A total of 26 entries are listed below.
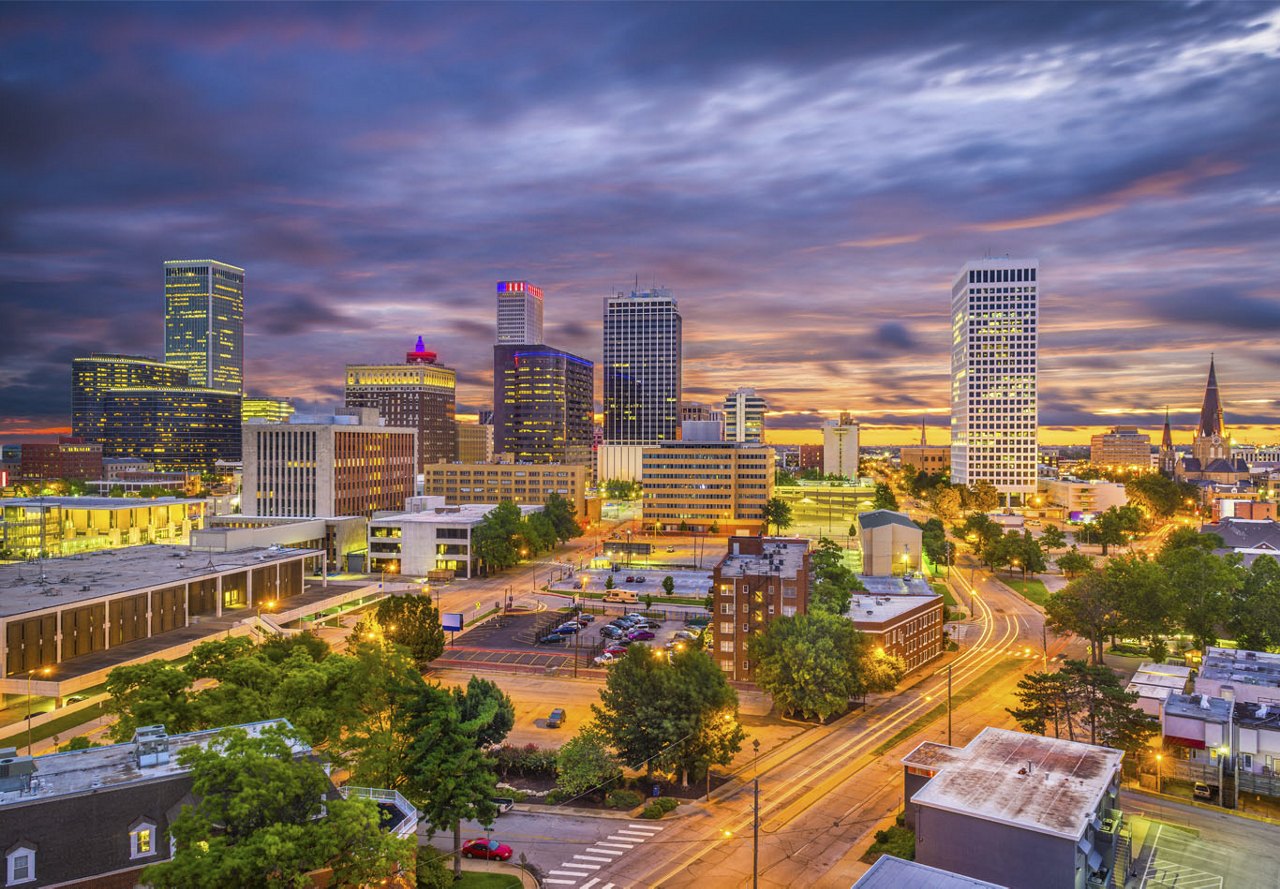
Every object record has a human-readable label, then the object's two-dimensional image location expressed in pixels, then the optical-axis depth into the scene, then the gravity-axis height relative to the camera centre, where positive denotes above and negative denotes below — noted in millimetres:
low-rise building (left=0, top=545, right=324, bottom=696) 66562 -14314
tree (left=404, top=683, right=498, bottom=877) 42938 -17404
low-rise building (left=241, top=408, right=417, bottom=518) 154250 -2868
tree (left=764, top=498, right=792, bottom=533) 191000 -13885
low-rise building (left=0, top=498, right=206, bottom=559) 135875 -12687
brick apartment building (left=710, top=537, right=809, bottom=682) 81188 -15210
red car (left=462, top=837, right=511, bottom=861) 46062 -22920
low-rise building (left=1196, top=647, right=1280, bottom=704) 63219 -18551
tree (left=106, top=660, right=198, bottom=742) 42781 -13498
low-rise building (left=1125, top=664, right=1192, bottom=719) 65188 -19789
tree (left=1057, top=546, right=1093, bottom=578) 130000 -17457
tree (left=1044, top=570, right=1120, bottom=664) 88000 -17413
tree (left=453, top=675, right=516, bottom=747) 46094 -15138
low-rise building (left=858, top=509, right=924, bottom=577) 138625 -16203
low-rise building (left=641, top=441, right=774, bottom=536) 194250 -17873
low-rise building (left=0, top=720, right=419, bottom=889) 30703 -14511
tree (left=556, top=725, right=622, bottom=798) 54312 -21443
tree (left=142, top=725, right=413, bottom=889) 28500 -14059
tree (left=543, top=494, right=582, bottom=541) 169250 -13195
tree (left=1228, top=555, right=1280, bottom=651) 85312 -17146
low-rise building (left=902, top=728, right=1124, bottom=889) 39375 -18607
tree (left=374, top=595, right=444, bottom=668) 81188 -17691
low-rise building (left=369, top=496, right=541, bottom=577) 141625 -16591
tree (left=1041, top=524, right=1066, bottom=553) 159500 -16694
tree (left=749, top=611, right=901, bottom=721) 68062 -18139
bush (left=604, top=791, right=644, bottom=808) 54094 -23427
